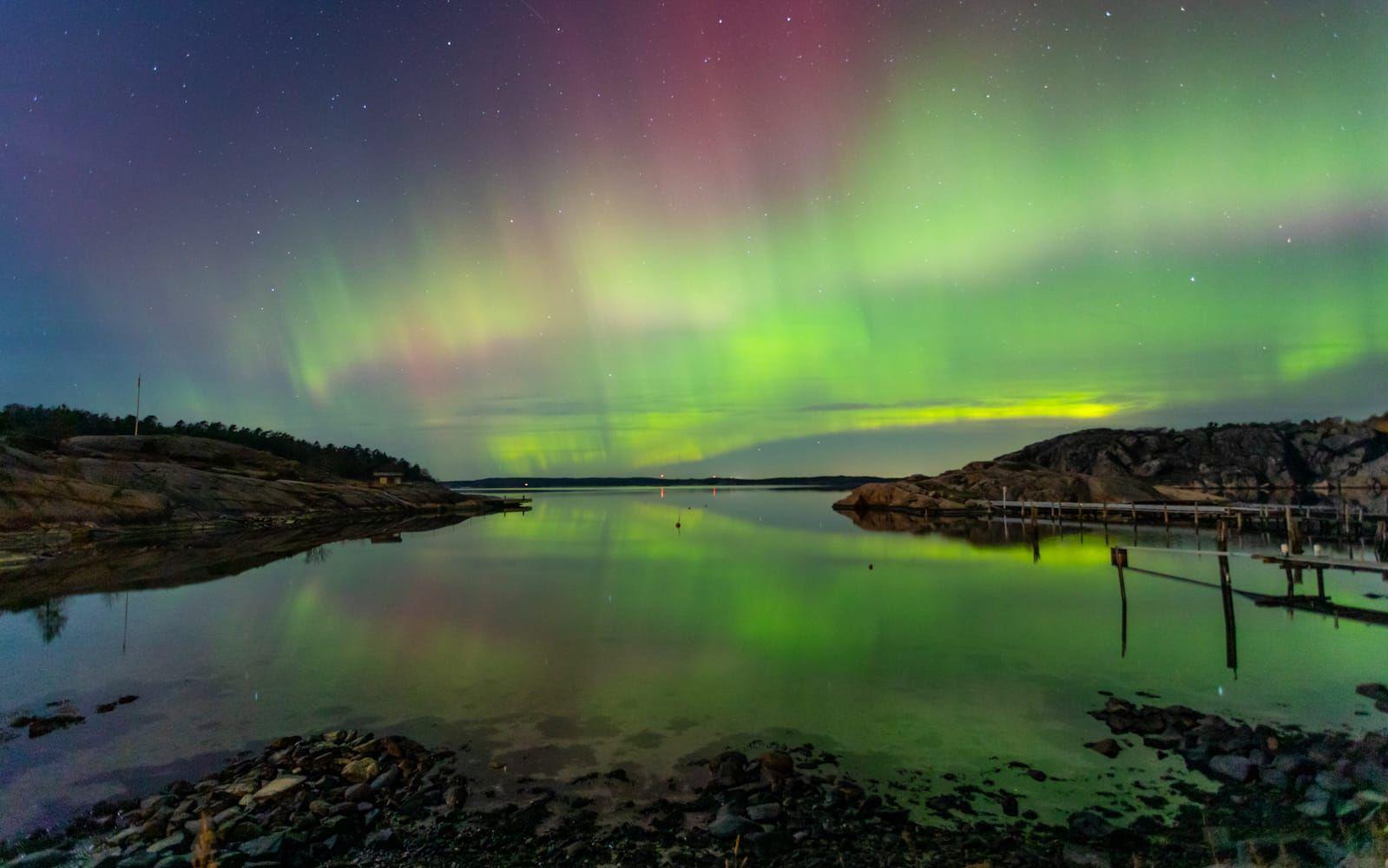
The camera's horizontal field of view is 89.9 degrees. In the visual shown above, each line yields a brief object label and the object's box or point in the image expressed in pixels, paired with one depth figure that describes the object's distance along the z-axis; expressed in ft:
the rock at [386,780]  37.52
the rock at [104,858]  29.22
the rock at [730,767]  39.09
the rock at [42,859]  29.96
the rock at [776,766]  39.15
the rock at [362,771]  38.70
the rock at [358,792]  36.01
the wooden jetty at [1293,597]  69.49
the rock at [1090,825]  32.45
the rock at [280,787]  35.68
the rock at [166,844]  29.99
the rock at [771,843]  30.71
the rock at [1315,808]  32.89
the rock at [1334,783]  35.05
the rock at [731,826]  32.30
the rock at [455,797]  35.83
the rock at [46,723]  47.55
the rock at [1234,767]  38.01
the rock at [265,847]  29.66
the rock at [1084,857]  29.48
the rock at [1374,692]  52.90
